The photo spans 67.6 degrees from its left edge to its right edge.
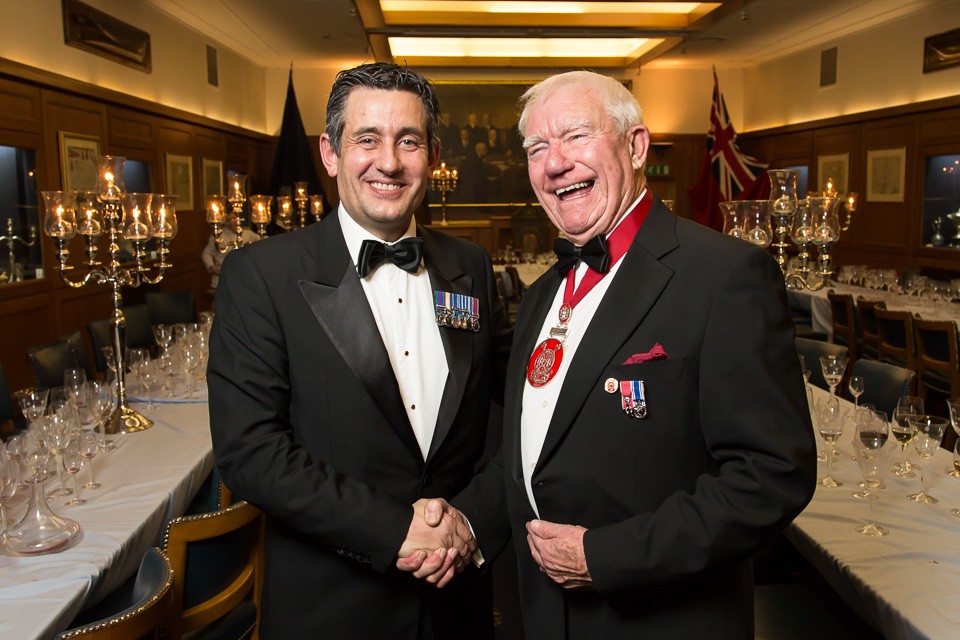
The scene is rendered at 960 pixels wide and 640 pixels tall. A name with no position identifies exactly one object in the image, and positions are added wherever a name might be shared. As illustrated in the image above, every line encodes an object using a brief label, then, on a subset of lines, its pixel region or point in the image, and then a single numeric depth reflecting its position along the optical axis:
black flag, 12.89
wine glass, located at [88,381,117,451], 3.09
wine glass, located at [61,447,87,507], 2.50
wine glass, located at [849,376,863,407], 3.17
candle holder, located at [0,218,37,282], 6.46
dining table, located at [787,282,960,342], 6.40
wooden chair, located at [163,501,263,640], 2.02
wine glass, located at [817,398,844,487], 2.50
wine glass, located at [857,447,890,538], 2.28
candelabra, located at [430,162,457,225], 13.50
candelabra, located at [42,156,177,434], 3.39
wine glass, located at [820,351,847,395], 3.27
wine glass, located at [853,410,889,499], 2.29
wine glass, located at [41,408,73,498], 2.57
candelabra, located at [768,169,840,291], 3.72
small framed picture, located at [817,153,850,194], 11.63
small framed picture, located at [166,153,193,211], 9.86
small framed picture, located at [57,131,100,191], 7.29
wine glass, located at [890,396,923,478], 2.54
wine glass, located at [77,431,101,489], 2.62
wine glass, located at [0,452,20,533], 2.17
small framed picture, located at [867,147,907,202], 10.38
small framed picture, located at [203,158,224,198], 11.12
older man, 1.34
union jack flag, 12.38
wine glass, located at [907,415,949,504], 2.45
